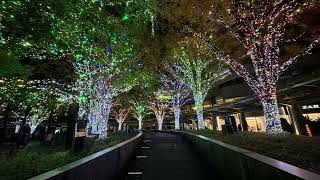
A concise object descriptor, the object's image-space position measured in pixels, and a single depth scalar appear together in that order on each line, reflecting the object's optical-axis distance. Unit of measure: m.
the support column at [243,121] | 14.34
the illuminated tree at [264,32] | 5.39
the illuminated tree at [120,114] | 22.44
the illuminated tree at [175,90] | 12.20
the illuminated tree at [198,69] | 8.16
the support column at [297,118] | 11.09
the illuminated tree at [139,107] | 18.90
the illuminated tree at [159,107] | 19.42
